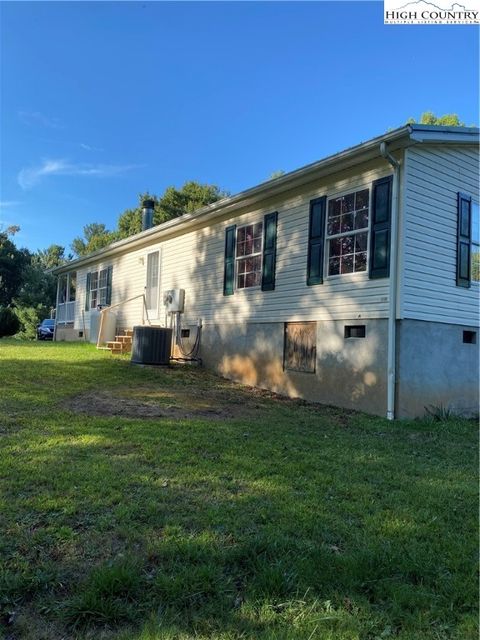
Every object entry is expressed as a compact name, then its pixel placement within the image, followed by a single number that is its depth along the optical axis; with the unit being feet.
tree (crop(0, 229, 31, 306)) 124.67
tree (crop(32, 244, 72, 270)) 178.70
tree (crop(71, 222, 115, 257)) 181.37
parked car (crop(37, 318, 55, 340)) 80.94
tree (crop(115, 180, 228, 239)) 102.73
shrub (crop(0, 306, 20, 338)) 83.25
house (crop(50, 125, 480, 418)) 23.98
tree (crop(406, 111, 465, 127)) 75.00
